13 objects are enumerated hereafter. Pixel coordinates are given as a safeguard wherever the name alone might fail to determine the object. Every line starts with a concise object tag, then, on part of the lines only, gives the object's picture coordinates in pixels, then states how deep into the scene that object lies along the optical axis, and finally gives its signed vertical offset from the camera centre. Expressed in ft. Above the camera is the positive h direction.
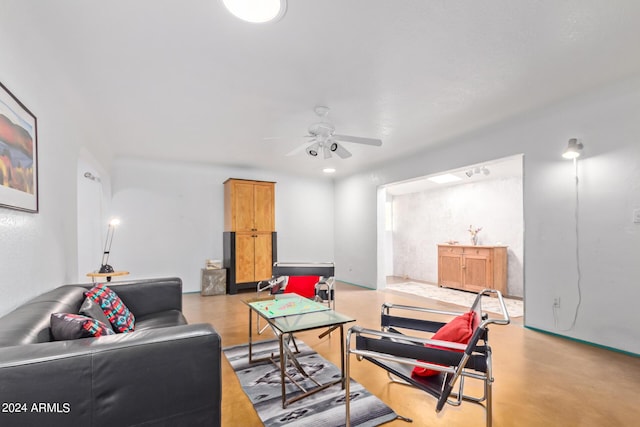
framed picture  5.24 +1.17
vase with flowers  20.61 -1.49
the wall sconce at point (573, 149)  10.06 +2.18
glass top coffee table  6.83 -2.70
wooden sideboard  18.48 -3.52
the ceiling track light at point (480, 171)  17.41 +2.60
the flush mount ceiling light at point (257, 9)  5.72 +4.07
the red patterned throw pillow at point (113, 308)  7.16 -2.33
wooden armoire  18.67 -1.19
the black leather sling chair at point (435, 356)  4.81 -2.53
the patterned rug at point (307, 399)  6.12 -4.25
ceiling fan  10.84 +2.79
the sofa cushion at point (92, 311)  6.30 -2.08
